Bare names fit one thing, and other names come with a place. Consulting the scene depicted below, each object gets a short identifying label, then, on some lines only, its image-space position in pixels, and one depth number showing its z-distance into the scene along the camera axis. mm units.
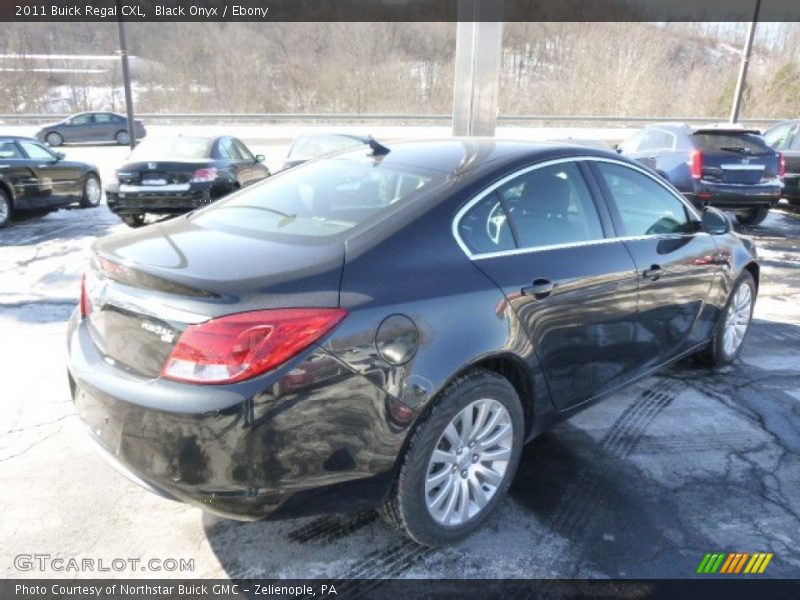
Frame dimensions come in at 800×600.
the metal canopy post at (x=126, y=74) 12673
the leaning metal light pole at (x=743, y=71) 14234
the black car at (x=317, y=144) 10795
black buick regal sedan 2016
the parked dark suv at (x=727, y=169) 9172
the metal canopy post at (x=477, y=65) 9156
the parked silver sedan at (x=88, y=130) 25703
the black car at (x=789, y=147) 10750
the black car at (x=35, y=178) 9629
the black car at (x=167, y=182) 8758
